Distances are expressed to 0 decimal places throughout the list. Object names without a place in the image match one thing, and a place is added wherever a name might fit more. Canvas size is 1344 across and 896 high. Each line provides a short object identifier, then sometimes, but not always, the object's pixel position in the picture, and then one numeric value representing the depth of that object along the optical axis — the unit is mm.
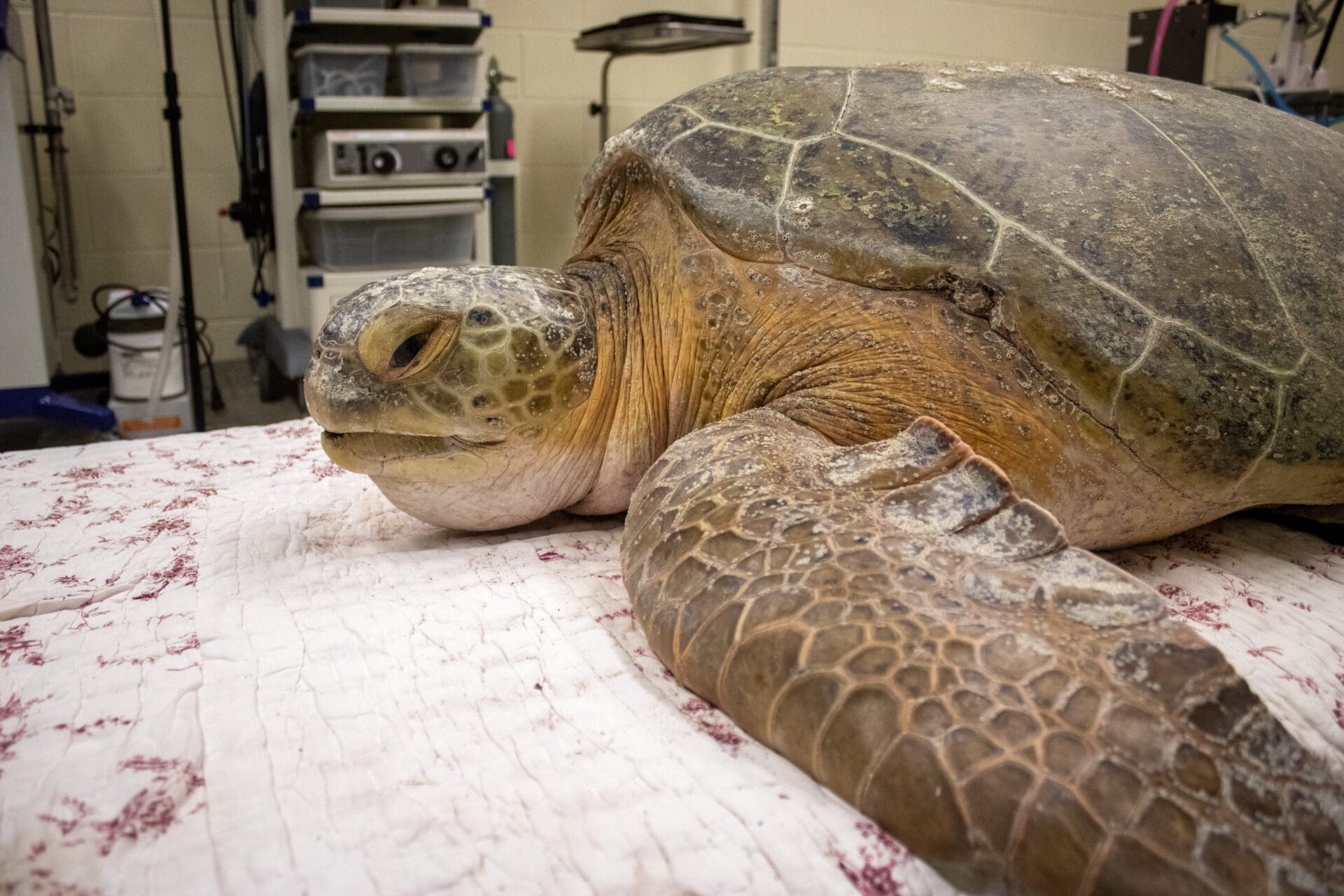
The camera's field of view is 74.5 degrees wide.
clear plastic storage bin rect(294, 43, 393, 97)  2014
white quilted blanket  541
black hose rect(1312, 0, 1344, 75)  2305
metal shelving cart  1992
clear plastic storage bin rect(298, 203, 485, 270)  2139
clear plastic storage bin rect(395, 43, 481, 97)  2068
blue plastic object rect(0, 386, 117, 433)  1908
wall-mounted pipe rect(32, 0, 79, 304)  2051
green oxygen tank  2477
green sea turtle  521
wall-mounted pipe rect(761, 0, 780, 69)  2697
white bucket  2266
